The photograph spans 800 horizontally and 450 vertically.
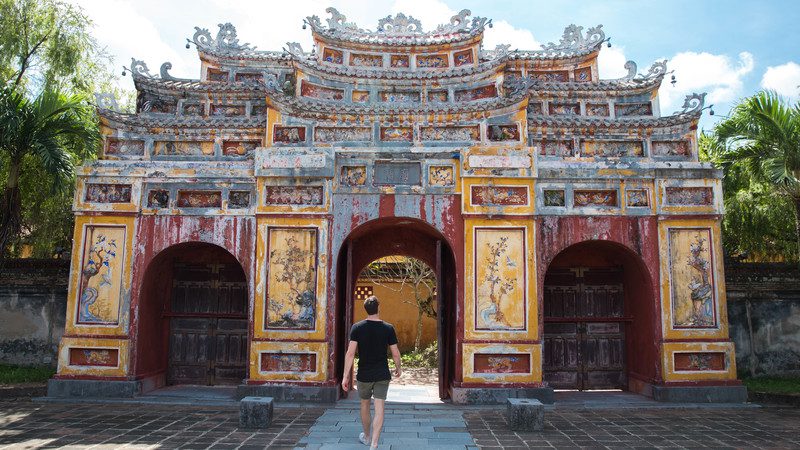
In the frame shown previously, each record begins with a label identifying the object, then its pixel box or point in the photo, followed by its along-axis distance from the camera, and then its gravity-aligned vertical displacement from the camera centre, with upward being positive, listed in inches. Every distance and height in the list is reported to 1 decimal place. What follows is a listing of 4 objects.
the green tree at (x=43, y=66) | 484.1 +208.9
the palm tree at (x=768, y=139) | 430.0 +129.7
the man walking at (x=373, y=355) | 246.5 -19.1
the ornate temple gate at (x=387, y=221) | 403.5 +61.9
